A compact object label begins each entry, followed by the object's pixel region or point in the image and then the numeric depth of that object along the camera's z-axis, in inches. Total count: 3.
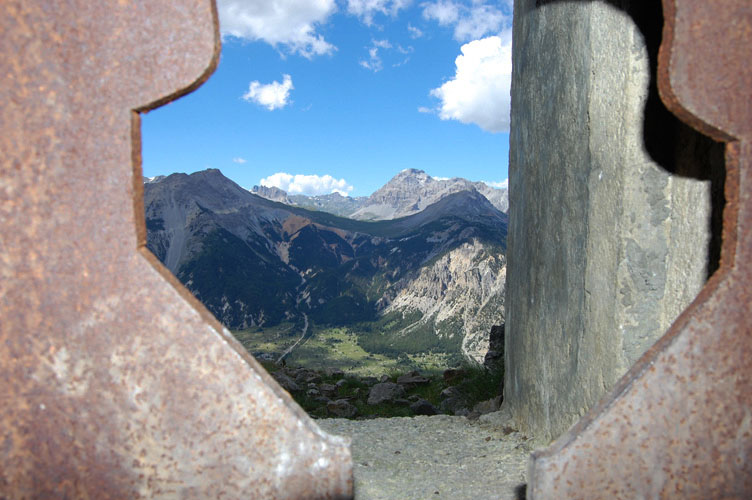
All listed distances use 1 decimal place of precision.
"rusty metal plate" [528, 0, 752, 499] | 42.7
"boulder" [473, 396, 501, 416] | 172.4
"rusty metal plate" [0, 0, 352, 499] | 39.3
